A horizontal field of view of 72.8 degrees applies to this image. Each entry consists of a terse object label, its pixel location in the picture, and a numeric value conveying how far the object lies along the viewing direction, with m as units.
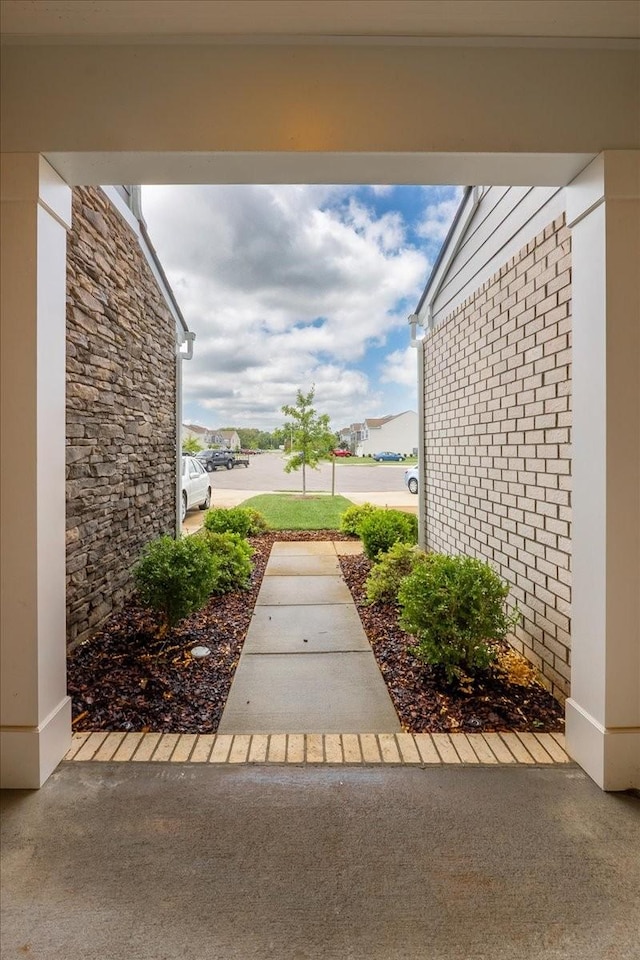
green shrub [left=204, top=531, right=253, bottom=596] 4.55
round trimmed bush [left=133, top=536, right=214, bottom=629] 3.20
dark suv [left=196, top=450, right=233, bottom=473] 21.38
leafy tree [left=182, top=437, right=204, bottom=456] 24.35
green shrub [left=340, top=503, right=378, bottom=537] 7.21
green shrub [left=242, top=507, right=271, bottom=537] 7.44
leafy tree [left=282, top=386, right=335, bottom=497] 11.27
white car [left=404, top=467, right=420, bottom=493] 13.39
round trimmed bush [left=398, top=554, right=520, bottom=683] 2.60
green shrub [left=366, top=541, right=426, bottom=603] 4.19
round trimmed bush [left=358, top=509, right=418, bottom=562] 5.48
